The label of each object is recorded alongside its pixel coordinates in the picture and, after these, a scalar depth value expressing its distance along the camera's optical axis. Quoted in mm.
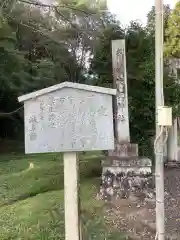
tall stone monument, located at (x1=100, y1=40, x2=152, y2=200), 4047
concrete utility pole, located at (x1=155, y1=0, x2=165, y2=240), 2518
